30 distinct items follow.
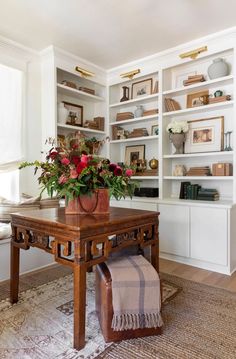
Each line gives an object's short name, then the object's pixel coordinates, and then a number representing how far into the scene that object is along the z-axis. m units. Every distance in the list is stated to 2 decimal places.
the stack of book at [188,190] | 3.19
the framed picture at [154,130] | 3.65
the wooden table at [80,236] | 1.44
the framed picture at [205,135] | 3.16
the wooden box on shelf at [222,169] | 3.00
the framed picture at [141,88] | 3.75
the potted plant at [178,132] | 3.27
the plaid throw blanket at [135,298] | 1.51
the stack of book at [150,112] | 3.59
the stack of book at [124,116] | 3.86
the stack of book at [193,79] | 3.15
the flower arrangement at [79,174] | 1.70
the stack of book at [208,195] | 3.04
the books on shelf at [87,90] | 3.77
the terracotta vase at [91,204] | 1.79
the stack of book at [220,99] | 2.99
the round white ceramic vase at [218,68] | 3.00
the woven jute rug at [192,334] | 1.45
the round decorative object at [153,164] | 3.61
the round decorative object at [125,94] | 3.92
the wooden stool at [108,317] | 1.51
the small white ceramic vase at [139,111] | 3.77
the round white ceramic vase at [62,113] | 3.47
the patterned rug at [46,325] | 1.45
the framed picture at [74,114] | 3.69
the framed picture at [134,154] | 3.90
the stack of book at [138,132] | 3.73
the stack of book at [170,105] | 3.42
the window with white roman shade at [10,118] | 3.08
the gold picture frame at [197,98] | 3.20
